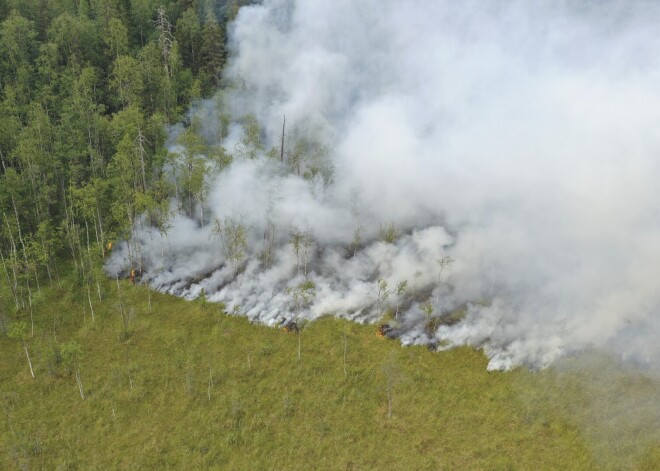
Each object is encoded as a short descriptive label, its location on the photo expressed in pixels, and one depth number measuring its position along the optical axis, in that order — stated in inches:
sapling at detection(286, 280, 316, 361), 2411.5
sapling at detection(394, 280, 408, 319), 2480.3
